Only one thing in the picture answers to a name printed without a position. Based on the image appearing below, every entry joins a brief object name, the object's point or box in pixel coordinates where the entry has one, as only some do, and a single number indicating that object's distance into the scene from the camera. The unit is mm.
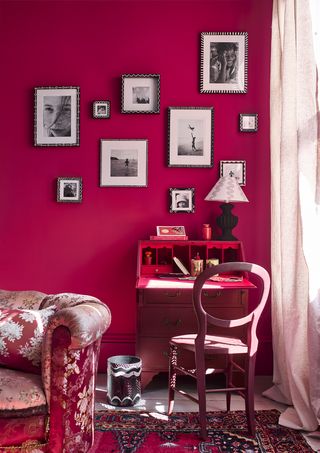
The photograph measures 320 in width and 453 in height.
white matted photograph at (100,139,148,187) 3848
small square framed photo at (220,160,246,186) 3840
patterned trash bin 3135
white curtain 2771
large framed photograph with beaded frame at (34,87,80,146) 3848
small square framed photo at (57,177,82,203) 3854
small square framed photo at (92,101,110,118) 3842
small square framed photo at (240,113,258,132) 3824
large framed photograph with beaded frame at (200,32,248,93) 3828
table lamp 3527
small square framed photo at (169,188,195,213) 3850
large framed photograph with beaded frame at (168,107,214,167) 3836
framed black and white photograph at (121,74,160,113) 3834
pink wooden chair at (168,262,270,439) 2549
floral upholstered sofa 2109
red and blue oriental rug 2566
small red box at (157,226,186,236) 3733
